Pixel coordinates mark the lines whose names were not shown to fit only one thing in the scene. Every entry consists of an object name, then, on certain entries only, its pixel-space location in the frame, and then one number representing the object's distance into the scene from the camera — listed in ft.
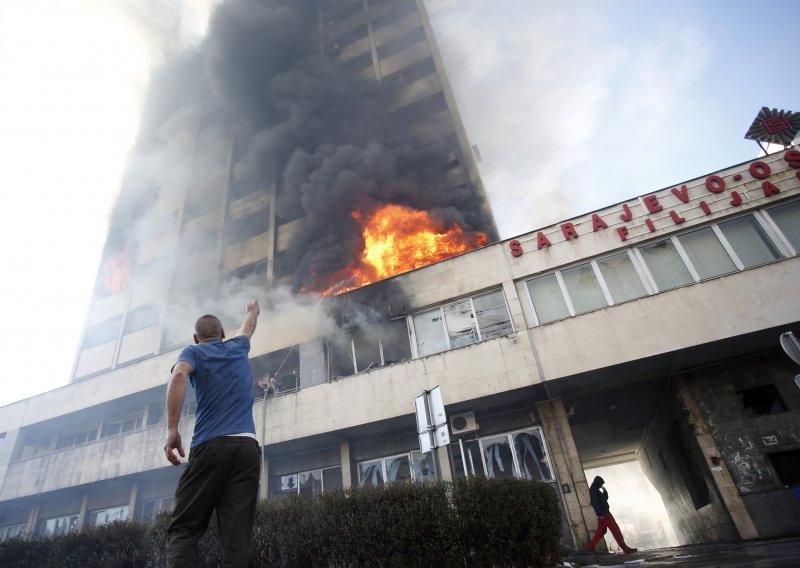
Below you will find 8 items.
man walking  33.01
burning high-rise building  76.59
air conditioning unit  43.14
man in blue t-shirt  8.85
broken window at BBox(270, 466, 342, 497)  48.80
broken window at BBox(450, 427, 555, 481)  40.42
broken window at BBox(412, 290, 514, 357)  44.93
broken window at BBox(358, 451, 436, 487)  44.52
